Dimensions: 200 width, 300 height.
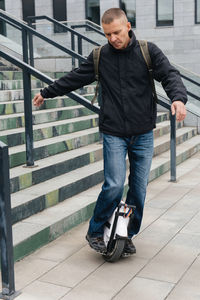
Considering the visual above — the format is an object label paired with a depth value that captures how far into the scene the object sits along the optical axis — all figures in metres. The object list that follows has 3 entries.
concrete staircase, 4.28
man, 3.47
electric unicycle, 3.67
